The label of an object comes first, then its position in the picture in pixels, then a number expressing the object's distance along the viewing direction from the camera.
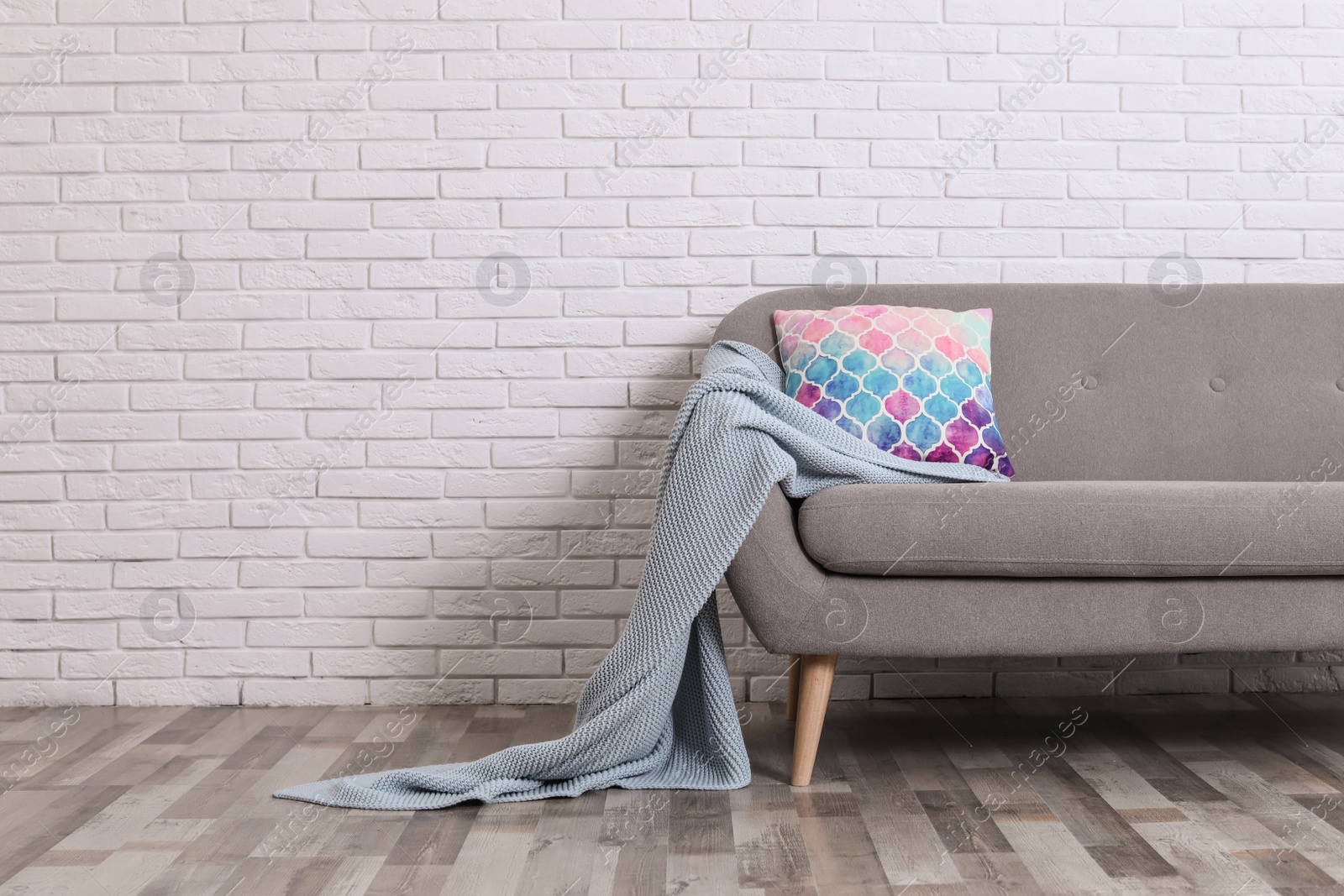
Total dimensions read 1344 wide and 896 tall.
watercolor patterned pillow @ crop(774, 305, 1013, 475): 2.08
